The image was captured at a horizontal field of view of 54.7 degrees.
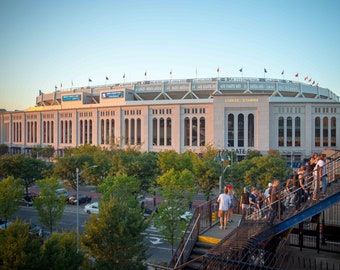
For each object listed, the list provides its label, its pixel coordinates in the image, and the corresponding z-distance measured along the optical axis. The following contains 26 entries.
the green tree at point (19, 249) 10.41
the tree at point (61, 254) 10.91
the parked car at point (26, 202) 38.34
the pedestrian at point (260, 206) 11.24
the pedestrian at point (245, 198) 13.54
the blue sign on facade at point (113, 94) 80.44
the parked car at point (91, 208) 33.24
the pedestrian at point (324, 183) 10.55
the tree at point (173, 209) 20.86
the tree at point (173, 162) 40.68
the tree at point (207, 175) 34.06
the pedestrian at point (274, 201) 10.68
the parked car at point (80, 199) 38.75
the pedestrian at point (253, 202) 11.51
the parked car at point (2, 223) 27.37
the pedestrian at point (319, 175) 10.21
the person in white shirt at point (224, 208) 11.64
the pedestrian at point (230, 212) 12.38
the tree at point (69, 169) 39.66
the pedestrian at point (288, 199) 11.84
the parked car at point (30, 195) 39.56
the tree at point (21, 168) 40.50
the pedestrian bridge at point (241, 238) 9.05
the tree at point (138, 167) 36.66
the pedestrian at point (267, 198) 11.70
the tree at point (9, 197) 24.41
